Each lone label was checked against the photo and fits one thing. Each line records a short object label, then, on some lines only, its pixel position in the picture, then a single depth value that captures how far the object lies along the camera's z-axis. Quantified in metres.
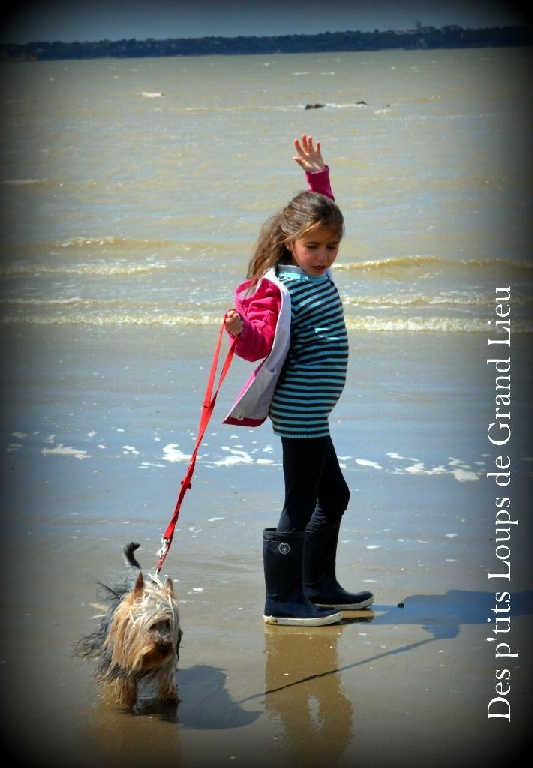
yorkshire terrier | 7.04
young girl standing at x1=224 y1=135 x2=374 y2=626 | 8.48
